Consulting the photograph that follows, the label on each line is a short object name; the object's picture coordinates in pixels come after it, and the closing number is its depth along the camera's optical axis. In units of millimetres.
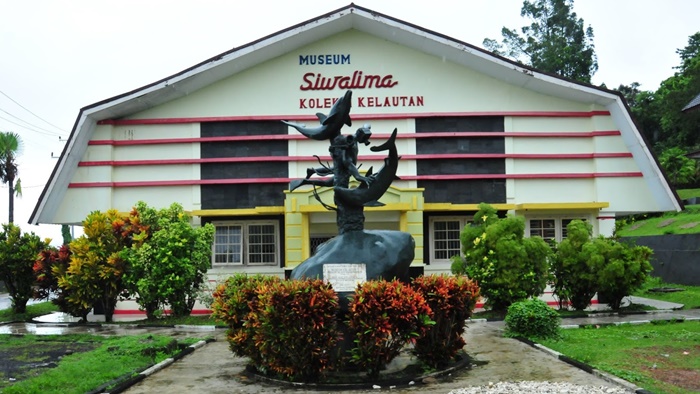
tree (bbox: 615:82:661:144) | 55531
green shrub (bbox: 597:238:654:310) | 17672
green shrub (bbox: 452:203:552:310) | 17562
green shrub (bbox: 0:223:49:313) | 21281
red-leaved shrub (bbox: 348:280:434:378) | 9734
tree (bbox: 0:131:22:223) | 44162
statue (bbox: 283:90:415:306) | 11734
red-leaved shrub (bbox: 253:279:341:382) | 9719
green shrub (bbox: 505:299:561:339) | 13781
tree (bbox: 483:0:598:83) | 56188
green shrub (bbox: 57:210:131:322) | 18766
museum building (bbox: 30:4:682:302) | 23266
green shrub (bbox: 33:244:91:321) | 19322
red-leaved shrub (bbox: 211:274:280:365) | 10695
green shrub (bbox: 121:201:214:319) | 18469
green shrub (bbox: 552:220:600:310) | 17969
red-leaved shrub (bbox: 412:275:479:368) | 10602
